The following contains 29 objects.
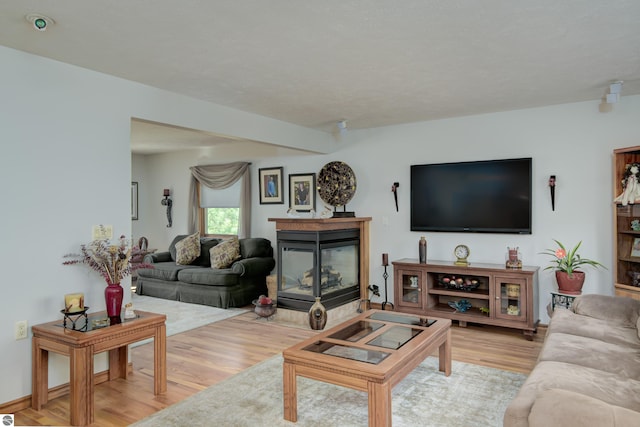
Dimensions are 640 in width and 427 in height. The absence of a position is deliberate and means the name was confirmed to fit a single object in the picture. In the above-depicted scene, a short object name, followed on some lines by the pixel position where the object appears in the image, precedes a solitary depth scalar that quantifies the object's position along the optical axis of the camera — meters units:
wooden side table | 2.59
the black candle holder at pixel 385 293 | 5.46
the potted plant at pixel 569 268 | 4.20
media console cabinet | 4.32
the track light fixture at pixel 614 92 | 3.66
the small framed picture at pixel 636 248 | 4.00
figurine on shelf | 3.86
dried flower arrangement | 3.12
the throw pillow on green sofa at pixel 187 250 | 6.75
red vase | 3.03
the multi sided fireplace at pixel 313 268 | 5.02
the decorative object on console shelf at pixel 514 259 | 4.48
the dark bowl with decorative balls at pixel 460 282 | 4.71
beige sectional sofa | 1.46
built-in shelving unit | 3.99
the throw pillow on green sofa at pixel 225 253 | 6.25
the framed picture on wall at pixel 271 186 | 6.70
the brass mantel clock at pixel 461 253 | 4.90
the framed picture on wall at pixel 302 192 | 6.34
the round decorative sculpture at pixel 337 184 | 5.88
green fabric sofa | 5.80
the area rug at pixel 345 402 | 2.65
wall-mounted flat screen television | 4.72
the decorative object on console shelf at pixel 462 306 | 4.75
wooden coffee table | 2.32
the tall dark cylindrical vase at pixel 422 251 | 5.00
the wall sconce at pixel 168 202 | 7.98
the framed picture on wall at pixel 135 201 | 8.15
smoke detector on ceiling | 2.35
